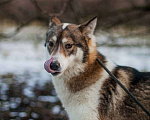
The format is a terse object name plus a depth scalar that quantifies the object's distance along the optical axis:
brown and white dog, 2.80
